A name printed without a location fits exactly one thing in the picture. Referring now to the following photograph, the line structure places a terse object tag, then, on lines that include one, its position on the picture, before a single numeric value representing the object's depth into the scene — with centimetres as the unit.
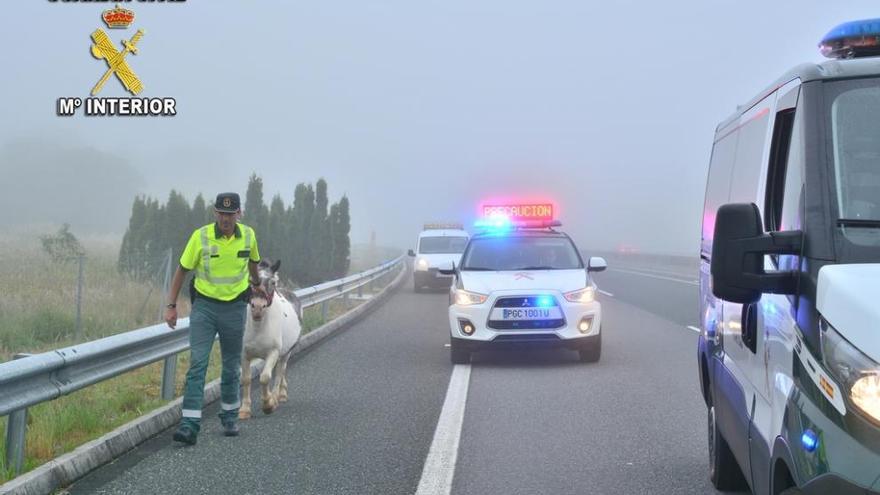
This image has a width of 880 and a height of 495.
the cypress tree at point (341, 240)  3694
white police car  1198
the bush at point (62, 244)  2783
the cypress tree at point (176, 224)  2942
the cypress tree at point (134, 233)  2905
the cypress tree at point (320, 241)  3481
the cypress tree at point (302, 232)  3394
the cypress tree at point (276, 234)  3166
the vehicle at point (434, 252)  2898
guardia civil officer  778
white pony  859
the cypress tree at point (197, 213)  2953
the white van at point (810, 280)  281
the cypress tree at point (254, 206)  3100
